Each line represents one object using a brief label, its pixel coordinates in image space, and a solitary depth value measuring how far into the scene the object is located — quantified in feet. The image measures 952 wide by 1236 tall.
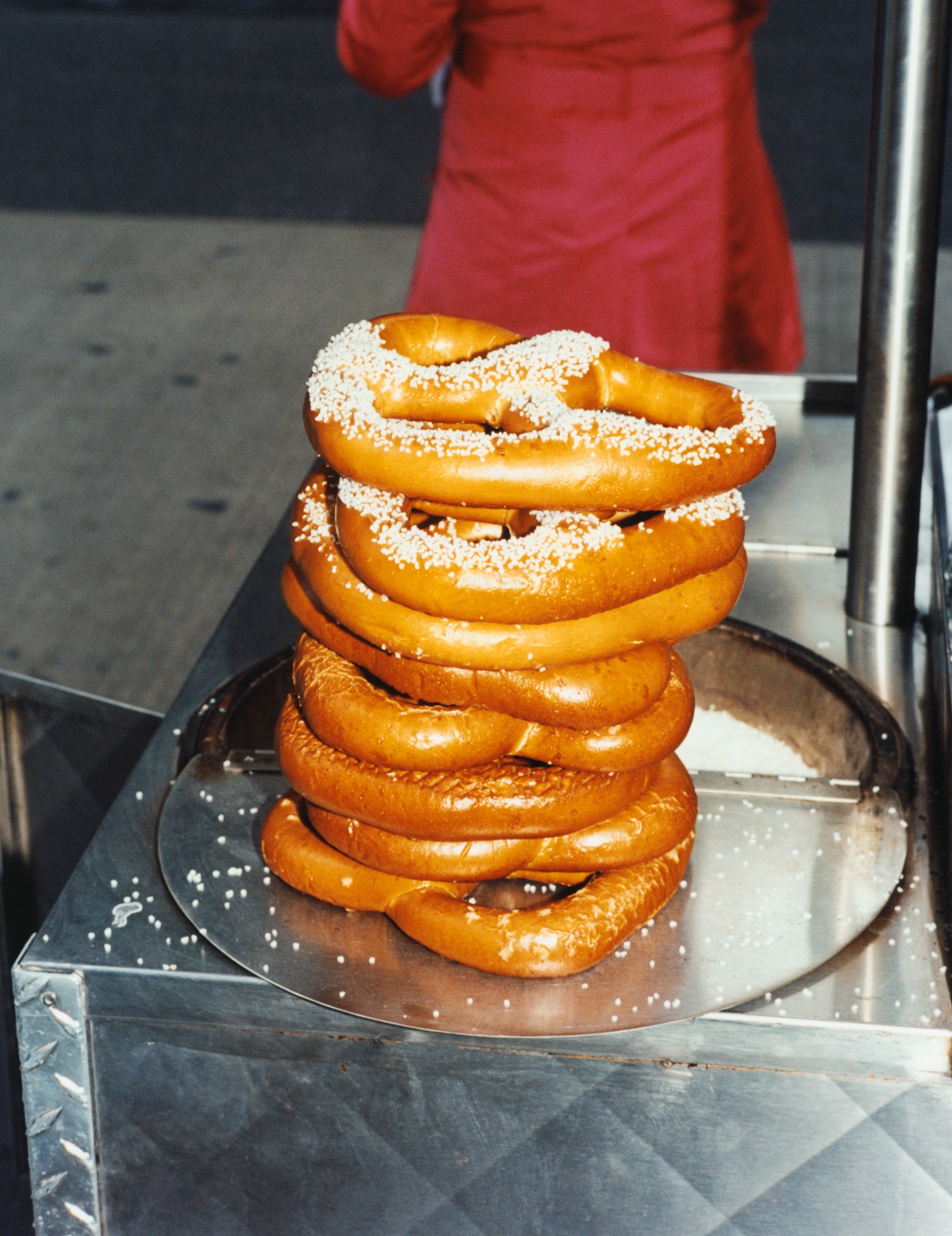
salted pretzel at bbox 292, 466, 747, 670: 2.61
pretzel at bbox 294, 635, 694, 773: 2.70
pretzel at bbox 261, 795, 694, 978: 2.76
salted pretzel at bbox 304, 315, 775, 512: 2.55
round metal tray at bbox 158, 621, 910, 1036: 2.74
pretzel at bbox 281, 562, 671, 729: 2.68
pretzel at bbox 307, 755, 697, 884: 2.82
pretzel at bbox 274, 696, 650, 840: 2.72
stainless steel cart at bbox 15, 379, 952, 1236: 2.70
